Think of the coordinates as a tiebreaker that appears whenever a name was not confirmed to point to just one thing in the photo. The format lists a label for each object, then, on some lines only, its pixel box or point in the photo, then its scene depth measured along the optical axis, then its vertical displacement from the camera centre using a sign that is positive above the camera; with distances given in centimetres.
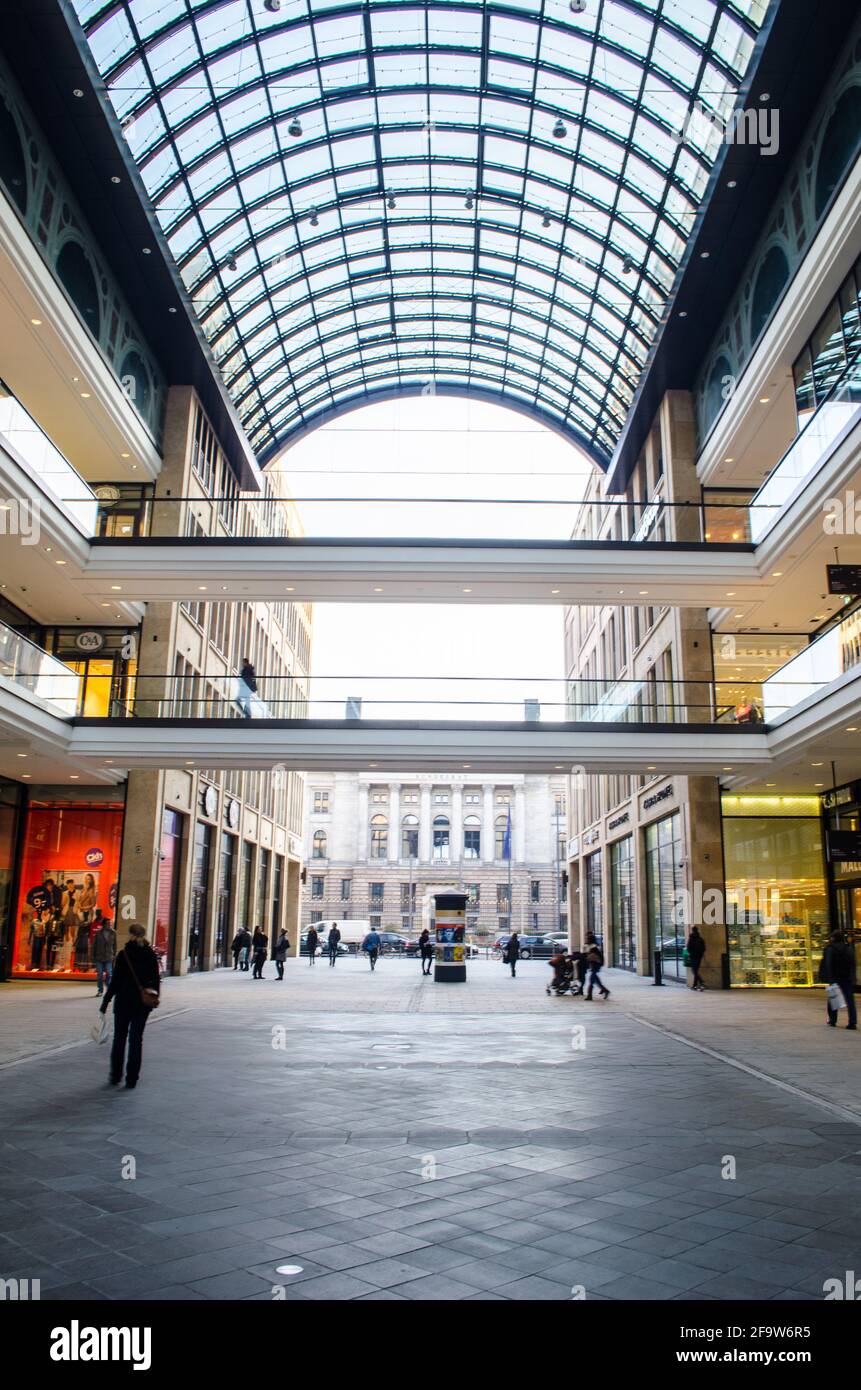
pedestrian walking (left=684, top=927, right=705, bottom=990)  2466 -106
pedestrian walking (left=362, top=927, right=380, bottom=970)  3638 -155
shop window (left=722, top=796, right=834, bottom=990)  2573 -7
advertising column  2873 -97
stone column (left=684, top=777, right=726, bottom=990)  2527 +117
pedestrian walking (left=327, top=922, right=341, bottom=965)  3953 -157
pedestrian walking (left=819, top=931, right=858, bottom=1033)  1582 -99
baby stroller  2363 -166
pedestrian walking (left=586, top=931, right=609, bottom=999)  2231 -122
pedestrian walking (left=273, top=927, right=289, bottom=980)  2902 -145
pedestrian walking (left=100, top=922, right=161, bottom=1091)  1000 -95
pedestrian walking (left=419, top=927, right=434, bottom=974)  3350 -154
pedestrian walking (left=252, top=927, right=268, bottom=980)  2833 -134
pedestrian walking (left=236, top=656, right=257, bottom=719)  2596 +563
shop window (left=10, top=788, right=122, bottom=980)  2622 +39
